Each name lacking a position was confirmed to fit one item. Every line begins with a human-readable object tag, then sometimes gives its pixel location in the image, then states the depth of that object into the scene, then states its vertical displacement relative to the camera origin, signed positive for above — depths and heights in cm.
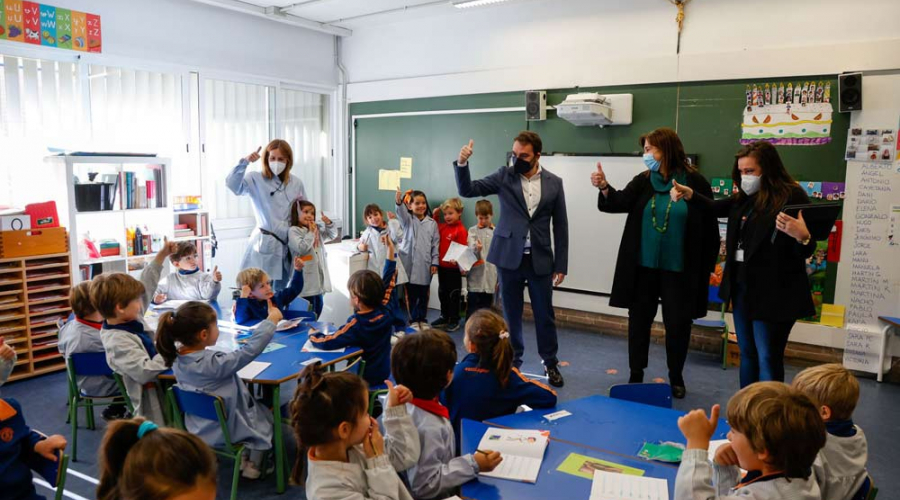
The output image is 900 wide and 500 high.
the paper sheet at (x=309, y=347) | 324 -86
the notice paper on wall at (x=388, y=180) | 720 +0
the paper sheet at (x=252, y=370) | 287 -88
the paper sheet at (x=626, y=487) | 176 -85
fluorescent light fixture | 584 +166
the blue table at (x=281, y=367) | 286 -88
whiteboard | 570 -36
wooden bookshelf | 448 -97
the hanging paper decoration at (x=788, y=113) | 473 +57
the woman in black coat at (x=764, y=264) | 330 -41
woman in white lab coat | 475 -20
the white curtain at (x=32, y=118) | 490 +44
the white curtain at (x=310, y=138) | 721 +47
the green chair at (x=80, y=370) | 322 -99
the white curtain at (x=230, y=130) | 641 +50
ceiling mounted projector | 540 +65
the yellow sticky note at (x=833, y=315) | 483 -96
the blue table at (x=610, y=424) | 212 -85
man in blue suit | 422 -30
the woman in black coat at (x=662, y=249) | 384 -39
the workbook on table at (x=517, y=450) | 188 -84
